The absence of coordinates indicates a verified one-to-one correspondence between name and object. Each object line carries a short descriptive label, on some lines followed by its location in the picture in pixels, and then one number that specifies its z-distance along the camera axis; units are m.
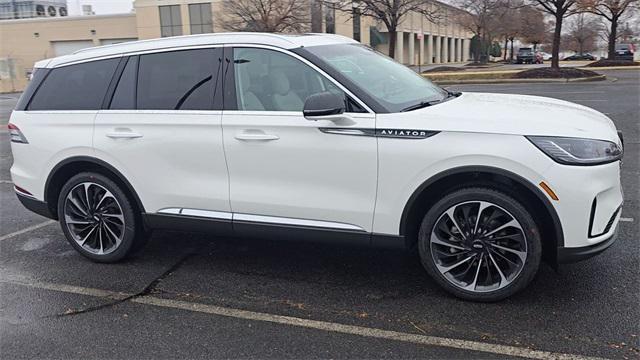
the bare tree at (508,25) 50.37
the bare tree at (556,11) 23.16
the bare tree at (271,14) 38.47
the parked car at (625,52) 45.57
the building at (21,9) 81.38
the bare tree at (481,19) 42.31
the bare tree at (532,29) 48.29
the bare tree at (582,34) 66.25
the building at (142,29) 57.56
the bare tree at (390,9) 28.23
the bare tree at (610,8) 27.24
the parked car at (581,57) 65.69
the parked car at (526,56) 55.91
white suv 3.60
